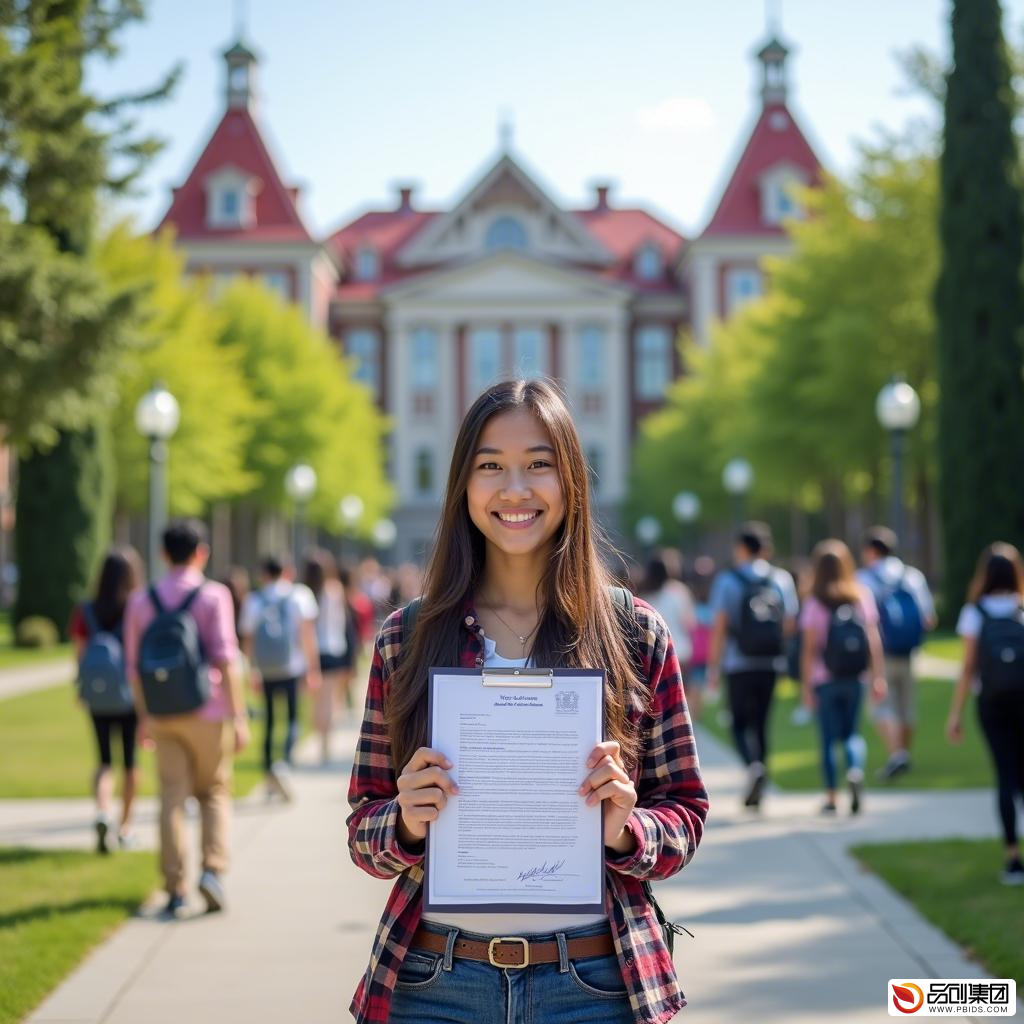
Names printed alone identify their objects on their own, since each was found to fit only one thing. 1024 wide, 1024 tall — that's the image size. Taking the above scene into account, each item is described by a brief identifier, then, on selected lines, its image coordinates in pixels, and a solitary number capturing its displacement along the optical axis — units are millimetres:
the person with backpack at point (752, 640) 10648
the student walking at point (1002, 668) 7691
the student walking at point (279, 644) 11570
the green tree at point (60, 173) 14258
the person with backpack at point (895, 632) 12156
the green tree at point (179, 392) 37094
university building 67562
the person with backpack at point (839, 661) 10352
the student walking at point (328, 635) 13846
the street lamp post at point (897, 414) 14998
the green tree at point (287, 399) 49812
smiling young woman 2715
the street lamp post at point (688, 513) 43344
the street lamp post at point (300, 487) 28875
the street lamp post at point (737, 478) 30531
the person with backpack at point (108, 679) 9328
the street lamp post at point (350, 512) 42000
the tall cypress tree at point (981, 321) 28656
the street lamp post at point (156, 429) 12688
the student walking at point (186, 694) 7477
